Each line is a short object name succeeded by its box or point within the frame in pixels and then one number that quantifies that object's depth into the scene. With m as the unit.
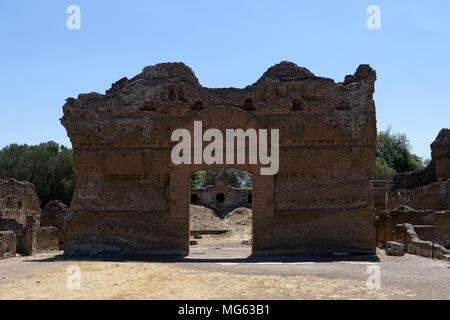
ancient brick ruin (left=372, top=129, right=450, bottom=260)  15.79
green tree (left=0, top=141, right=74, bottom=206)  40.16
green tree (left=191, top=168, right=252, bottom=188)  62.16
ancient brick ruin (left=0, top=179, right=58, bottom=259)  15.19
